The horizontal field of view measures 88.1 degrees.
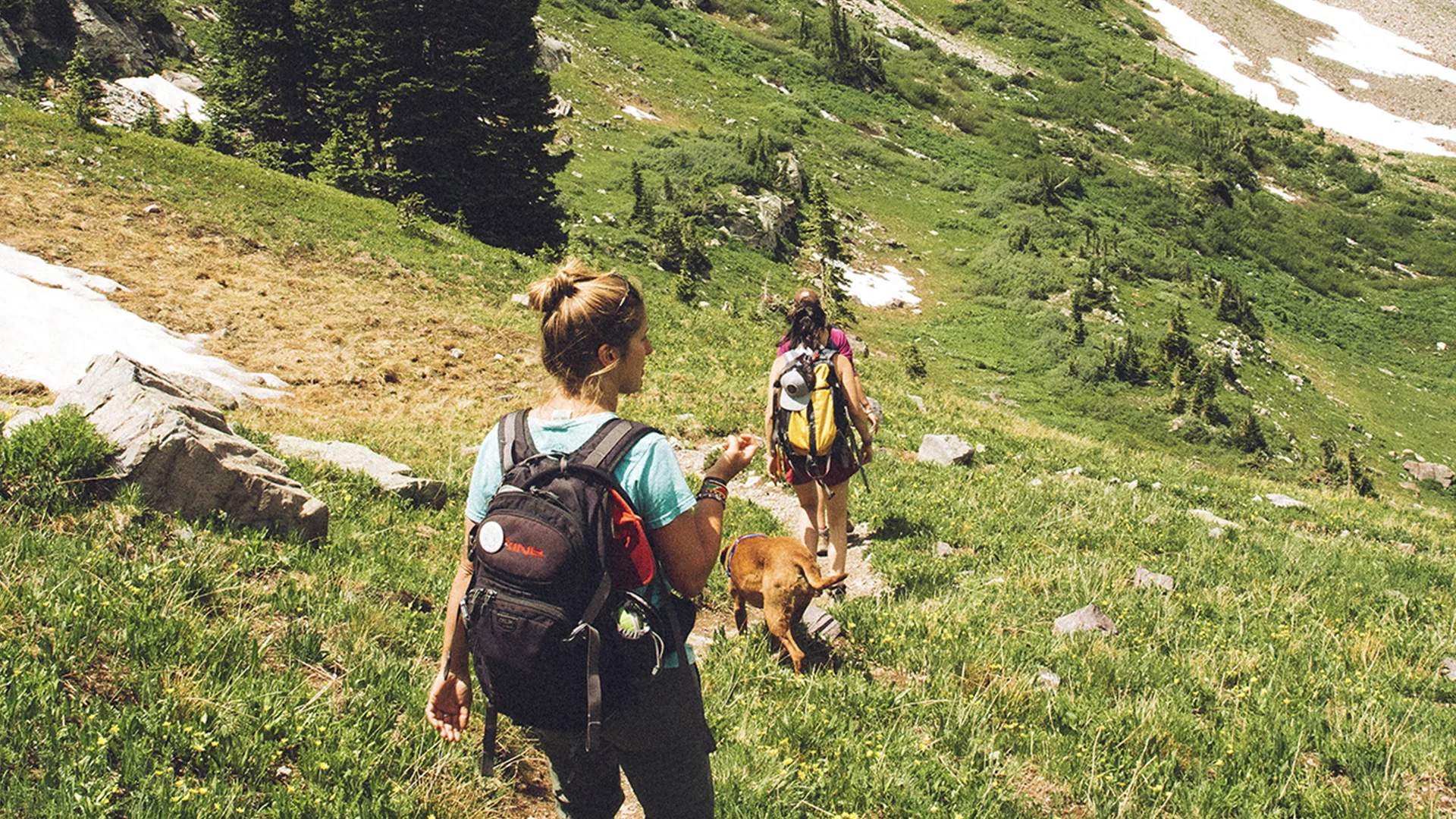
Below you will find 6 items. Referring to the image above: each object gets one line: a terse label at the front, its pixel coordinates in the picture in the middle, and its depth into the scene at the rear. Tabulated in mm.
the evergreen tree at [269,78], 22828
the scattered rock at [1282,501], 12812
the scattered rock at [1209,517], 9688
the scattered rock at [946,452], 11438
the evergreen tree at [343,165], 20734
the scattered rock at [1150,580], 6910
